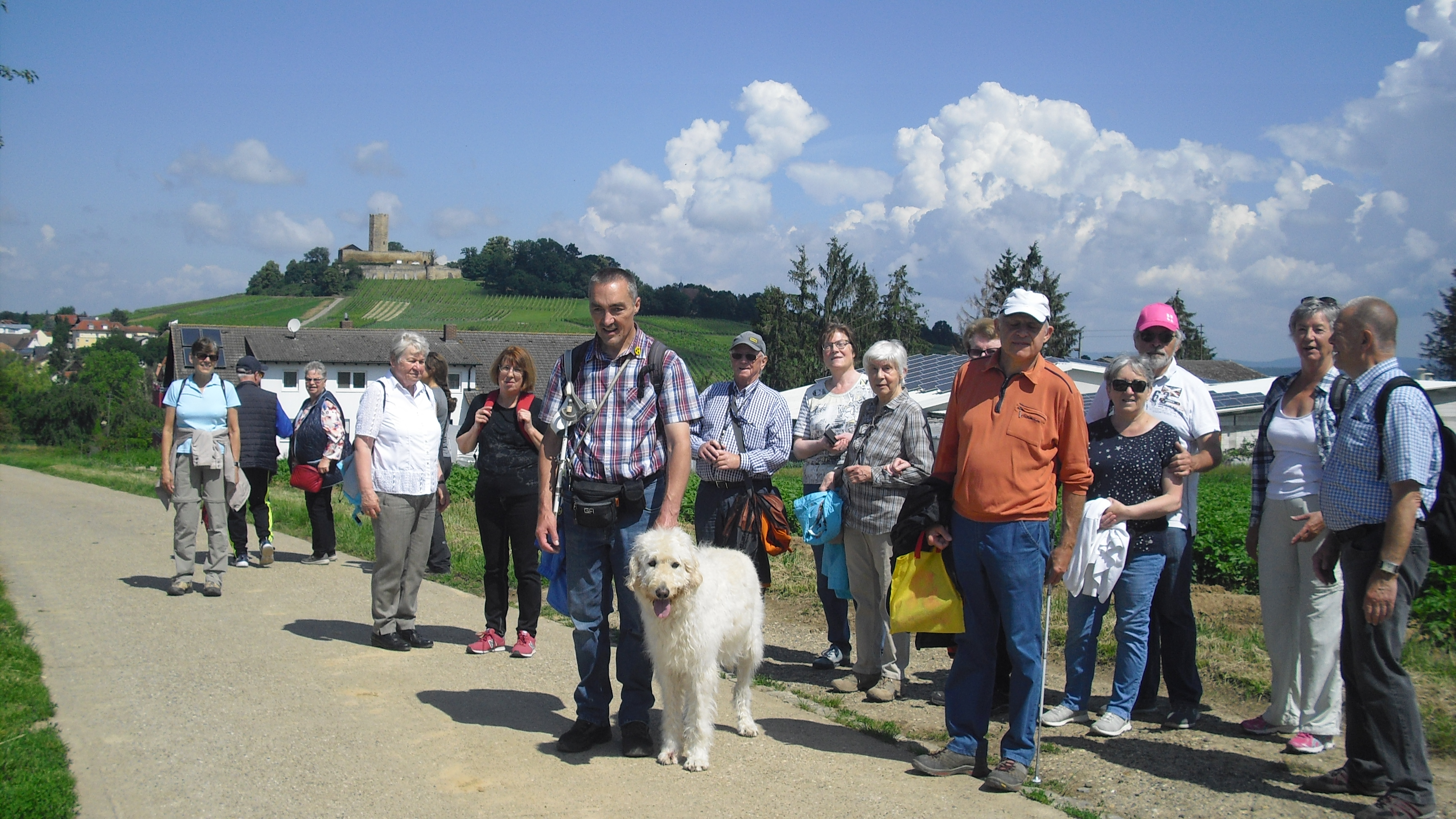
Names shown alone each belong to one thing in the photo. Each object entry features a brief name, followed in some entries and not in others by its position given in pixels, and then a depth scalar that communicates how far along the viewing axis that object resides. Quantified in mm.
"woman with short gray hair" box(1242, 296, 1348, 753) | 5113
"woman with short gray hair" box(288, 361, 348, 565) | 10406
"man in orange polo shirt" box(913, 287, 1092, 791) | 4621
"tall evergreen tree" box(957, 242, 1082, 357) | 53156
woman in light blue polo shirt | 8430
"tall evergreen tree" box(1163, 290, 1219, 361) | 71250
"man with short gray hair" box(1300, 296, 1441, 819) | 4180
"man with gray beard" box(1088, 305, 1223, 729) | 5672
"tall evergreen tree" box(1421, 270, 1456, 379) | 41875
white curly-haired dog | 4695
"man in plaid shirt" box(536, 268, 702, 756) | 5020
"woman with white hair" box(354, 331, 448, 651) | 7031
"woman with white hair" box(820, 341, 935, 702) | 6066
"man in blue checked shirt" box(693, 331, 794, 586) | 6617
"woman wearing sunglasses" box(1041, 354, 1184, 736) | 5473
